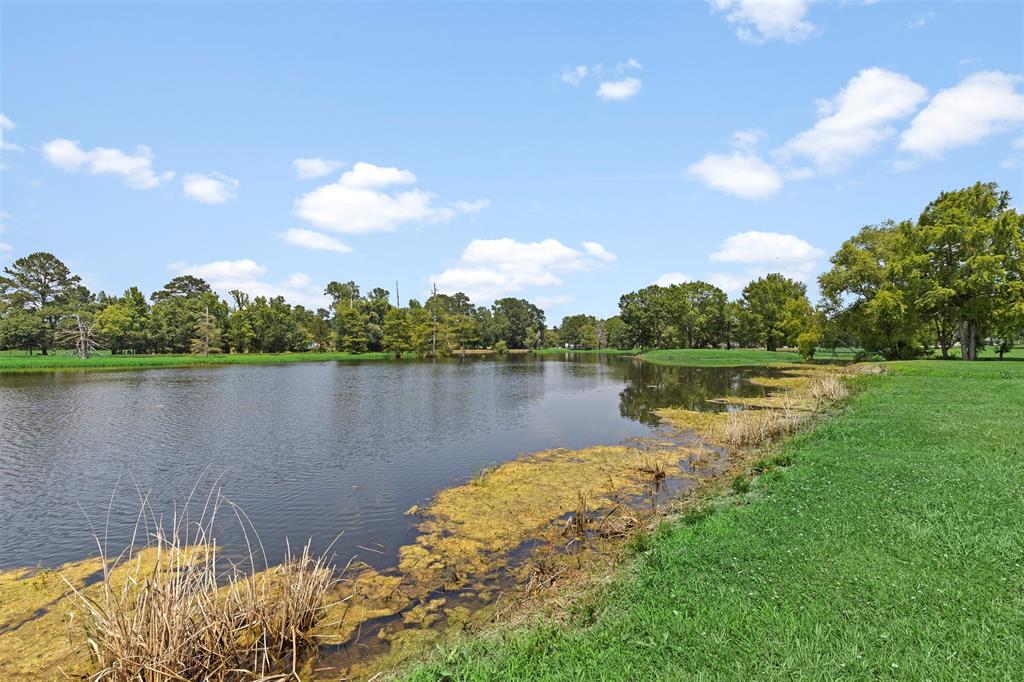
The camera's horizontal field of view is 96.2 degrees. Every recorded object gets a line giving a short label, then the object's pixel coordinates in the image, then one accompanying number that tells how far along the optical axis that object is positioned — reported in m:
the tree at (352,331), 109.00
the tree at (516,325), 152.88
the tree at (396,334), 111.00
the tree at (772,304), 90.94
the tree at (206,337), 98.88
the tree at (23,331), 89.25
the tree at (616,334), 141.18
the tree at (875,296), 49.97
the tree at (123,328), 96.88
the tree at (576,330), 168.38
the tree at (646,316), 117.88
